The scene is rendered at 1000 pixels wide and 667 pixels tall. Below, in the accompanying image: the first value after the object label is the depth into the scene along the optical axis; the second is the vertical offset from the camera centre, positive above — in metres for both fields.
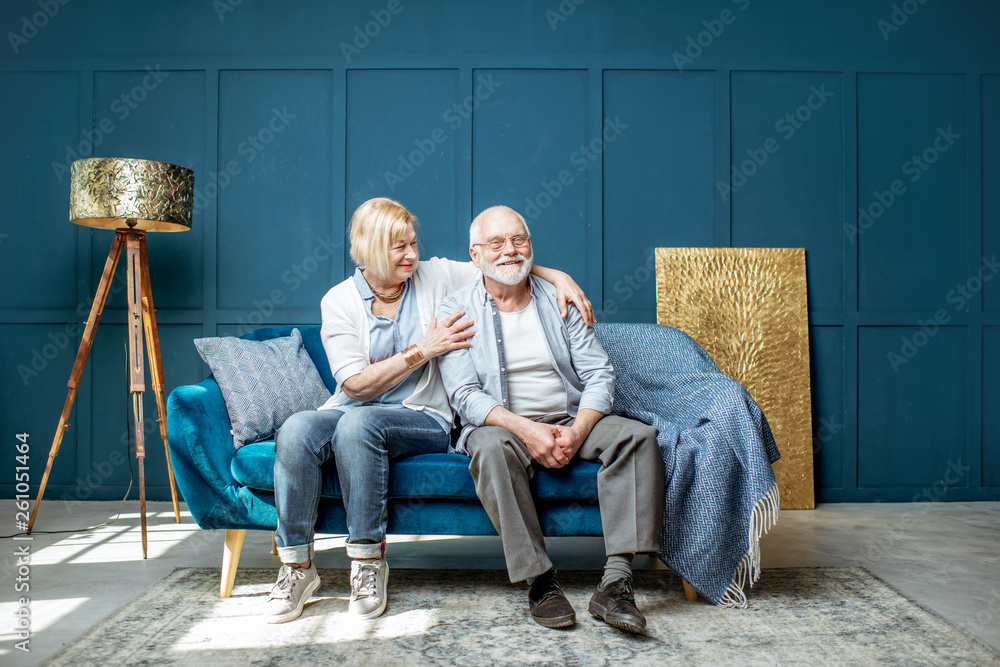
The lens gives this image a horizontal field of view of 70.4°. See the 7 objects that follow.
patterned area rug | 1.72 -0.76
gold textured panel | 3.57 +0.16
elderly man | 1.98 -0.24
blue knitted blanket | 2.07 -0.44
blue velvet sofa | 2.15 -0.45
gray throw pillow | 2.35 -0.14
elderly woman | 2.06 -0.19
